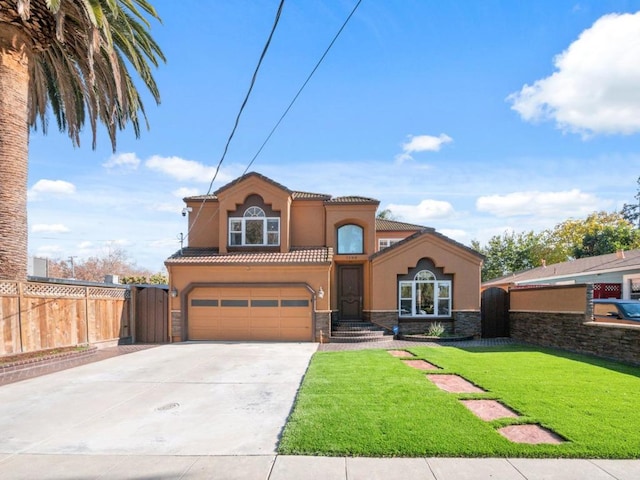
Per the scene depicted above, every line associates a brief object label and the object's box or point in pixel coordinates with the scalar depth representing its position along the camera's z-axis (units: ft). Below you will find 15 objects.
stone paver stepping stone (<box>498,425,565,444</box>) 17.07
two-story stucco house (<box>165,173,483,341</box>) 53.01
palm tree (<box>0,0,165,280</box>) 34.17
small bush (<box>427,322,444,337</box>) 53.57
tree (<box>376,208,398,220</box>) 147.21
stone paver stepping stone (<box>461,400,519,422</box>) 20.21
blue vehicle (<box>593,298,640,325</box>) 40.26
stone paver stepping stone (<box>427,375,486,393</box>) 25.45
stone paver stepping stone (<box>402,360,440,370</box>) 32.89
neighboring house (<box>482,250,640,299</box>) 68.95
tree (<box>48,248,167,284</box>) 141.49
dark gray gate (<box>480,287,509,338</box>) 57.26
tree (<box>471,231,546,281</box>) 133.28
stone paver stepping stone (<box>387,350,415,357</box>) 39.90
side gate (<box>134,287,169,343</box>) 54.24
